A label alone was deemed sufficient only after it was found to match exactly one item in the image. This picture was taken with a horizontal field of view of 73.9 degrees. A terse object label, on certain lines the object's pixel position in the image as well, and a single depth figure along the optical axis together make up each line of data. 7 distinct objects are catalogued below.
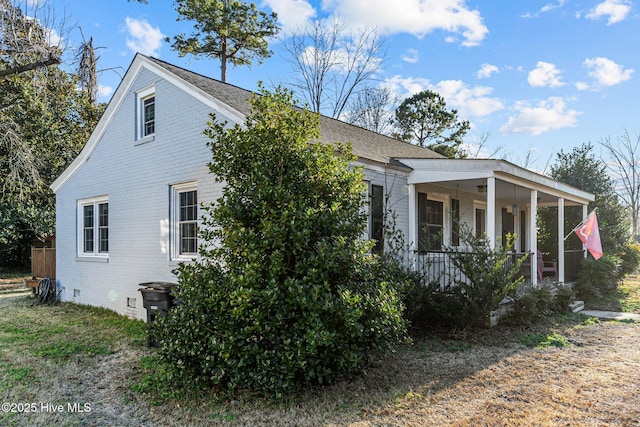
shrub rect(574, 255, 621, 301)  11.45
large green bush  4.21
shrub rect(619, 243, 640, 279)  13.86
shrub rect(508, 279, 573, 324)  7.77
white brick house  8.20
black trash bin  6.62
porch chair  11.87
